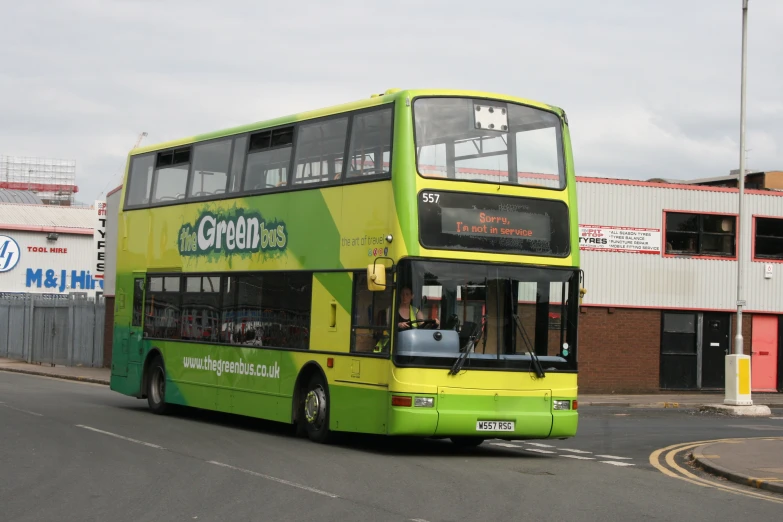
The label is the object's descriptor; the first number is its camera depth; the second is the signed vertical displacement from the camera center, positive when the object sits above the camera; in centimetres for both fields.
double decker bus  1450 +46
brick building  3225 +81
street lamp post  2795 -138
